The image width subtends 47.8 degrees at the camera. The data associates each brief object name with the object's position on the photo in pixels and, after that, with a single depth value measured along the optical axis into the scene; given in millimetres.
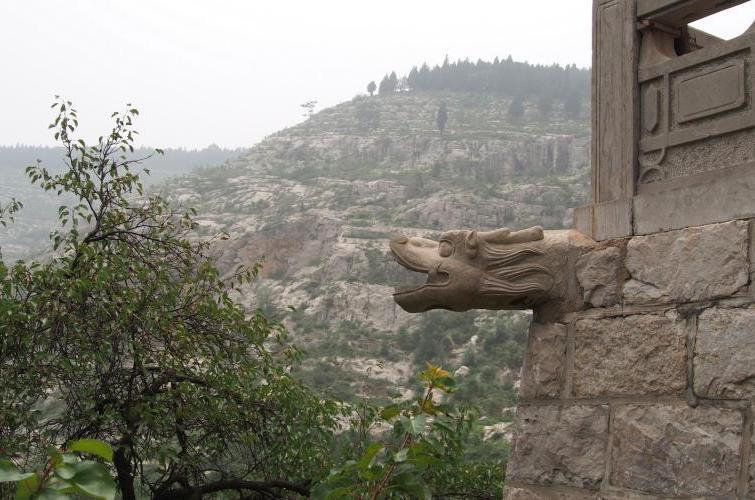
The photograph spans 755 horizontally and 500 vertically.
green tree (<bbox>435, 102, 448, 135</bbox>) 93062
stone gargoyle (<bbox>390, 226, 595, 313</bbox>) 3209
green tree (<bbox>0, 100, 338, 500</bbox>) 6457
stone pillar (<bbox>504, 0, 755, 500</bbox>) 2652
